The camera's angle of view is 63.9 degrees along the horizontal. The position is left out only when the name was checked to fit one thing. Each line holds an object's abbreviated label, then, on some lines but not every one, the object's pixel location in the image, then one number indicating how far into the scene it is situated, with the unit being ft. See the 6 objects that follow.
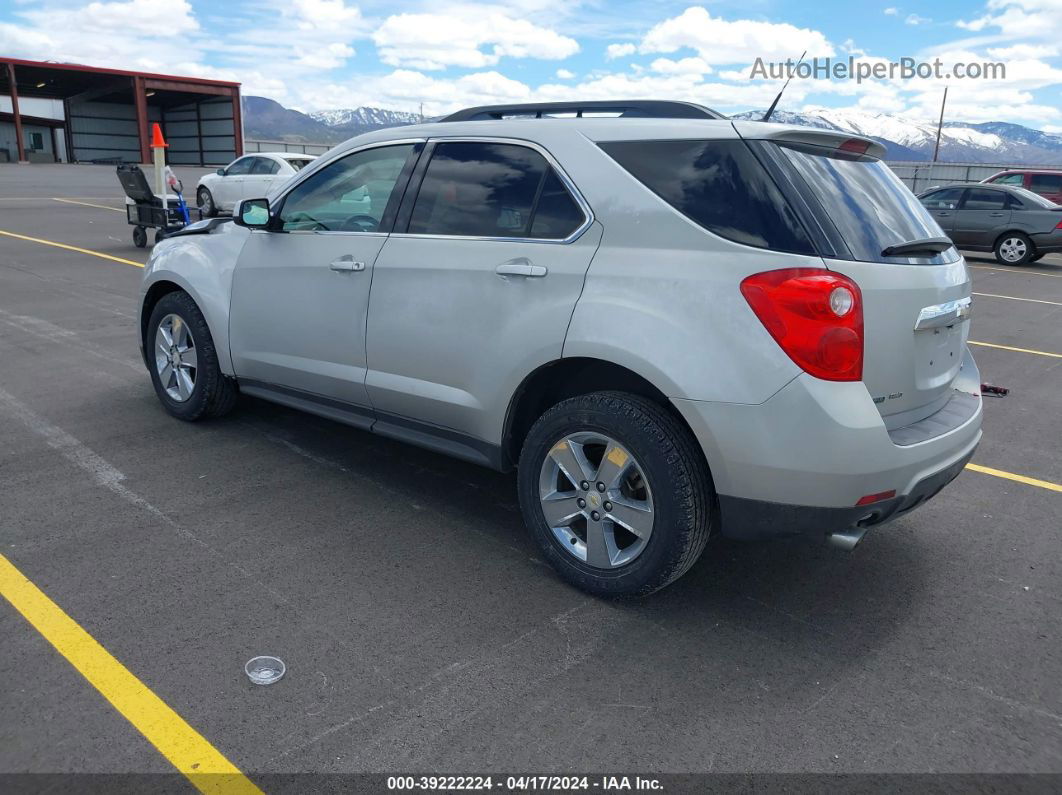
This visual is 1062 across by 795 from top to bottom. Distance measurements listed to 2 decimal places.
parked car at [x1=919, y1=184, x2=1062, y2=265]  53.78
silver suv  9.46
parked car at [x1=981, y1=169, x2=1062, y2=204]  68.59
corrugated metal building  180.55
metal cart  44.32
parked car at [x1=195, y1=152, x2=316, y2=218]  65.87
